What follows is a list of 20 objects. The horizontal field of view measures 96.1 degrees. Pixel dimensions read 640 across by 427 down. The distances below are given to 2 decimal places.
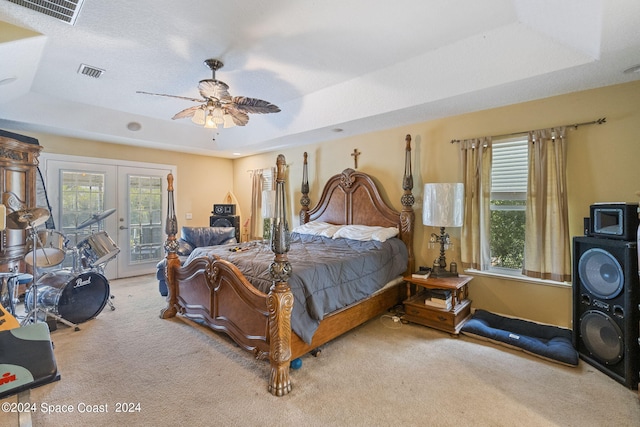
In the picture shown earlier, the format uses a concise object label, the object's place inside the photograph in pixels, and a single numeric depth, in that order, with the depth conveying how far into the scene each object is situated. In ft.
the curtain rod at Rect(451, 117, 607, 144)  8.85
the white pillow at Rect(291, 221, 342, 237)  13.51
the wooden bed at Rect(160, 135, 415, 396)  6.86
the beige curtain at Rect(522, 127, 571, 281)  9.24
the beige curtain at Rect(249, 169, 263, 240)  19.81
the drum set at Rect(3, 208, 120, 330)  9.75
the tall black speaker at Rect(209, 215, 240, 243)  18.78
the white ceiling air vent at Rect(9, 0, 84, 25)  6.81
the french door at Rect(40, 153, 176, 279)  15.11
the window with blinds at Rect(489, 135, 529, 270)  10.38
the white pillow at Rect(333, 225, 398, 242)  11.80
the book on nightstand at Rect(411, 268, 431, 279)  10.65
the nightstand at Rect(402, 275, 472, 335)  9.71
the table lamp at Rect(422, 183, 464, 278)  10.24
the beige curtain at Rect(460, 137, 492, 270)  10.80
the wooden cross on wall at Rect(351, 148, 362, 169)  14.69
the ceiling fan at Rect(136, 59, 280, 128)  9.16
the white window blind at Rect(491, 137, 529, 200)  10.30
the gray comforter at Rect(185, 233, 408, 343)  7.59
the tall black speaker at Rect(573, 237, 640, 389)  6.74
